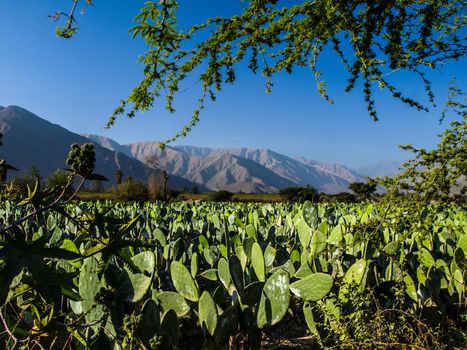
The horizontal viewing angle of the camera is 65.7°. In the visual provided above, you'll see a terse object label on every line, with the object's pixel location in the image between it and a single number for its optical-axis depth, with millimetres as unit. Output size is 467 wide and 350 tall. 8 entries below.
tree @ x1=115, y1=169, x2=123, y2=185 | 82188
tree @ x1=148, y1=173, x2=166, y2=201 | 47691
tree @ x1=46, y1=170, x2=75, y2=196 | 58022
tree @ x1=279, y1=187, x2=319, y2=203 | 61831
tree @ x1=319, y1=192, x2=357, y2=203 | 38169
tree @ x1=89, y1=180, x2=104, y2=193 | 94656
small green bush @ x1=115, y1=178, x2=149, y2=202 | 47156
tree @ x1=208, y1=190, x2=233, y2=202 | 59538
